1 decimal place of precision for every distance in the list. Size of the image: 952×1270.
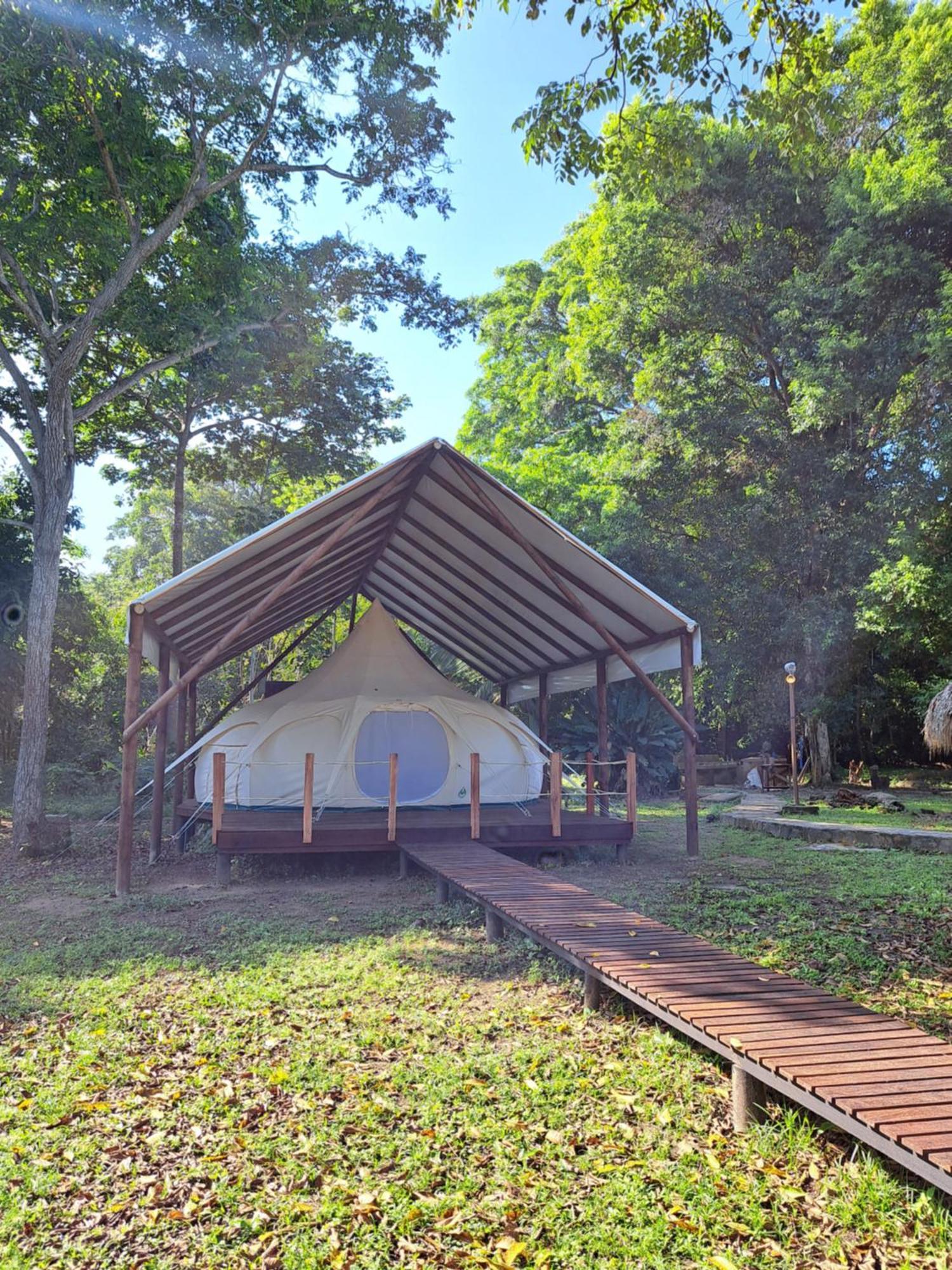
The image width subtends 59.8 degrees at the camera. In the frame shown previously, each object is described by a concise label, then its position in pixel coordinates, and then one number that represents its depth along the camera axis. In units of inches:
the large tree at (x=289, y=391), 545.6
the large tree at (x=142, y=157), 363.3
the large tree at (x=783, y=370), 619.2
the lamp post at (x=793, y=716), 521.0
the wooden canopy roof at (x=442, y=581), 330.0
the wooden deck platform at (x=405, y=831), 326.0
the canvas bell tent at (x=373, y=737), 402.9
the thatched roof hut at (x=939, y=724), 490.0
